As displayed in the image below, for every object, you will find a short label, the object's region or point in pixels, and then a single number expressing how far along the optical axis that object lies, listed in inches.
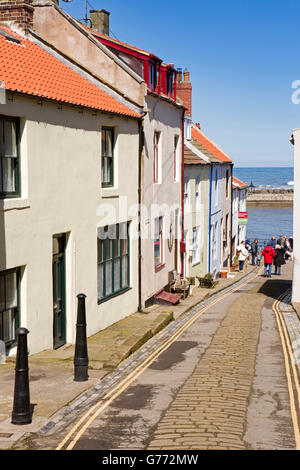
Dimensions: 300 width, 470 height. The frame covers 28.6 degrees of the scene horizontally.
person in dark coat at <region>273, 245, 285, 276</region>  1467.8
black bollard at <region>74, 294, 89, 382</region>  419.8
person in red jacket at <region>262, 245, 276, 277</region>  1392.7
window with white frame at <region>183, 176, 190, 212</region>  1191.7
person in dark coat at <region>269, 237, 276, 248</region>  1595.7
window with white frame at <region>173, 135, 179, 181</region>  986.7
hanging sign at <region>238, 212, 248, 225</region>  1788.9
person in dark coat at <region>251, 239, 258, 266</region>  1814.7
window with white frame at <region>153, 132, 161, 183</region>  856.9
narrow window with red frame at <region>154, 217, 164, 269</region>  867.4
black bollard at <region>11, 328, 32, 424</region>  326.3
